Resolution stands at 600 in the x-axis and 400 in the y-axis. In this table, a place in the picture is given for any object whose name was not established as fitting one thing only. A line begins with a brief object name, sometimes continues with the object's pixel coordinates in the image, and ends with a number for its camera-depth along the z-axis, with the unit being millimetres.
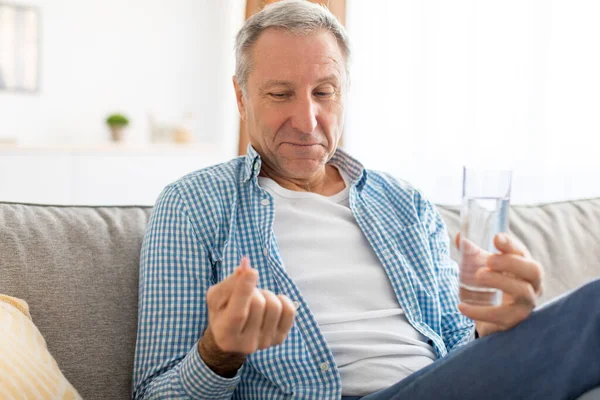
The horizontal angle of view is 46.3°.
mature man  1050
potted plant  5246
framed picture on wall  4883
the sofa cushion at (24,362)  1079
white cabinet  4262
